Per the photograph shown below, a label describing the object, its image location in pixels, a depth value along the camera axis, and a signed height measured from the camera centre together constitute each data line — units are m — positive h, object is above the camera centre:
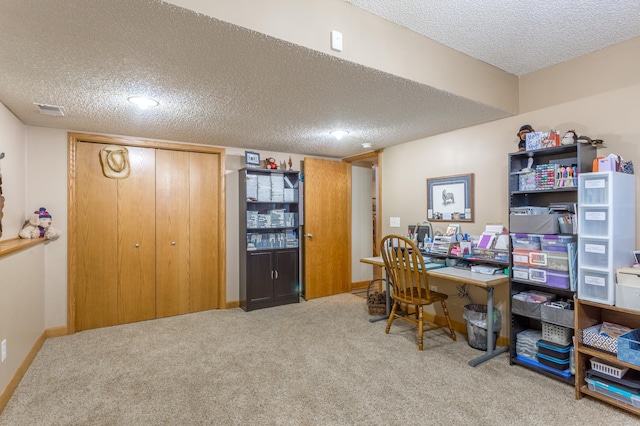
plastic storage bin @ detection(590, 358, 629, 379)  2.02 -1.01
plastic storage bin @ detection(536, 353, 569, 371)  2.33 -1.11
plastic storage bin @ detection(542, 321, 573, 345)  2.35 -0.91
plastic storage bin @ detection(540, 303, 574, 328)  2.24 -0.75
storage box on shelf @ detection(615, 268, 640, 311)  1.91 -0.47
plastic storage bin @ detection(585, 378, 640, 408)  1.93 -1.13
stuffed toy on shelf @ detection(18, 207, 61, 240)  2.99 -0.12
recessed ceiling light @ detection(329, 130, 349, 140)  3.50 +0.87
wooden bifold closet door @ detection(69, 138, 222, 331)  3.47 -0.28
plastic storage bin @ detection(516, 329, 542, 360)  2.53 -1.05
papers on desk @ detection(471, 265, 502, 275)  2.81 -0.52
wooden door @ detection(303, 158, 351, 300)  4.66 -0.23
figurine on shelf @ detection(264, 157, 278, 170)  4.40 +0.68
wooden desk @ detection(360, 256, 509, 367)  2.59 -0.56
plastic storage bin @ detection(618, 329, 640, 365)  1.90 -0.83
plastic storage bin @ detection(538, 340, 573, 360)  2.33 -1.02
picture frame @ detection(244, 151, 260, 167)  4.23 +0.71
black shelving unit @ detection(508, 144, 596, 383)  2.30 -0.23
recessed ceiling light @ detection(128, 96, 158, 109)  2.45 +0.87
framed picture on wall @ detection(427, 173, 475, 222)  3.31 +0.14
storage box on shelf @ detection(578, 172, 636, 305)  2.04 -0.13
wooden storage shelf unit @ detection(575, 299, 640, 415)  1.96 -0.99
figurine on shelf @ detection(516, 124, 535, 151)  2.65 +0.63
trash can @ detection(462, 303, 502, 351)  2.87 -1.03
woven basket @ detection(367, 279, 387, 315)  3.84 -1.11
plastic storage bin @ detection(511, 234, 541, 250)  2.48 -0.24
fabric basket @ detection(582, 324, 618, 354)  2.03 -0.83
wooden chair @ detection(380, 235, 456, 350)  2.92 -0.68
